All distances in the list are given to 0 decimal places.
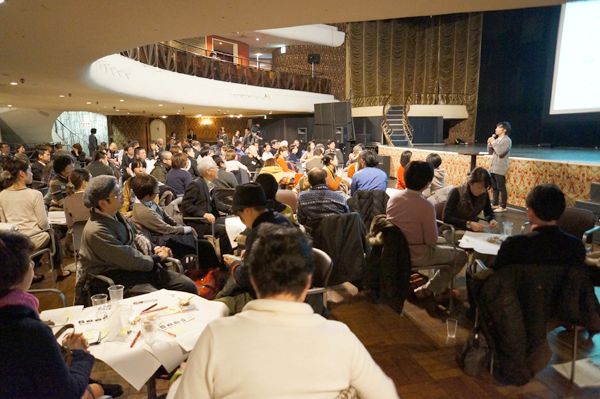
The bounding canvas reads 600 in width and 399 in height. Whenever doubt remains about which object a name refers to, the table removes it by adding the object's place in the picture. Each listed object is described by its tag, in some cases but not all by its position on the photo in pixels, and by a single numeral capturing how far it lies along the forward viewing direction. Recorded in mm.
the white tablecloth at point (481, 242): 2756
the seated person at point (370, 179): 4742
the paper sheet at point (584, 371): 2355
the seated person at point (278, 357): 920
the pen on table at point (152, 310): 1845
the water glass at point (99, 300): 1888
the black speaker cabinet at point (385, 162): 11414
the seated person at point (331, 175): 5230
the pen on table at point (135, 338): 1581
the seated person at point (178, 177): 5066
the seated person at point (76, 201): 3732
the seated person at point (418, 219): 3064
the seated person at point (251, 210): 2344
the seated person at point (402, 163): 5176
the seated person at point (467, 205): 3580
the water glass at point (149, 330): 1603
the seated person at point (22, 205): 3611
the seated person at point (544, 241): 2076
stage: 6152
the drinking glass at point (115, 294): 1841
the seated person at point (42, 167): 6320
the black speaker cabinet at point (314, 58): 17781
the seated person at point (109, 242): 2332
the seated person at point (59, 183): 4734
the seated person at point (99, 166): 5395
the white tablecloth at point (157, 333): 1513
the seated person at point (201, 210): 4191
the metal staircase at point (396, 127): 13971
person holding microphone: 6703
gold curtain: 16141
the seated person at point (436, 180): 4838
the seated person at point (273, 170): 5988
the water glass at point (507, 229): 3055
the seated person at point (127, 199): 4152
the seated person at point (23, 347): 1121
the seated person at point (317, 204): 3479
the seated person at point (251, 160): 8781
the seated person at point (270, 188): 3006
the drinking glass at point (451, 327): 2951
